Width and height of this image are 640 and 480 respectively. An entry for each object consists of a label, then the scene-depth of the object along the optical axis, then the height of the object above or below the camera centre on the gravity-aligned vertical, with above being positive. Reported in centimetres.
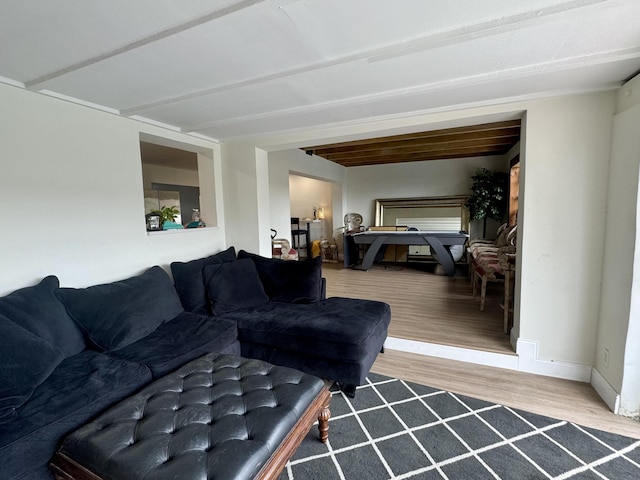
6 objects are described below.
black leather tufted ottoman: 105 -86
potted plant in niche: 295 +4
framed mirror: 622 +6
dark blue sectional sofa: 131 -78
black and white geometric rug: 144 -125
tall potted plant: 533 +34
